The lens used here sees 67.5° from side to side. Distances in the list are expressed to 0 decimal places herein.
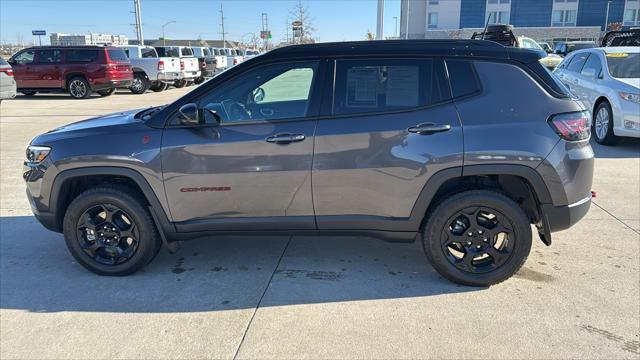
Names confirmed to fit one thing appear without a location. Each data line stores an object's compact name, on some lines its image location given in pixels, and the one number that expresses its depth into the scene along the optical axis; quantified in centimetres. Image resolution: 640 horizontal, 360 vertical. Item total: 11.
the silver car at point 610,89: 793
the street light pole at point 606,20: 6639
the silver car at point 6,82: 1359
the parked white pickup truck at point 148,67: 2073
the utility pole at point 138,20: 3453
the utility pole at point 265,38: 5638
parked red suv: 1808
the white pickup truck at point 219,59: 2786
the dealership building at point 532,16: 6600
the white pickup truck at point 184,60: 2242
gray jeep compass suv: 336
